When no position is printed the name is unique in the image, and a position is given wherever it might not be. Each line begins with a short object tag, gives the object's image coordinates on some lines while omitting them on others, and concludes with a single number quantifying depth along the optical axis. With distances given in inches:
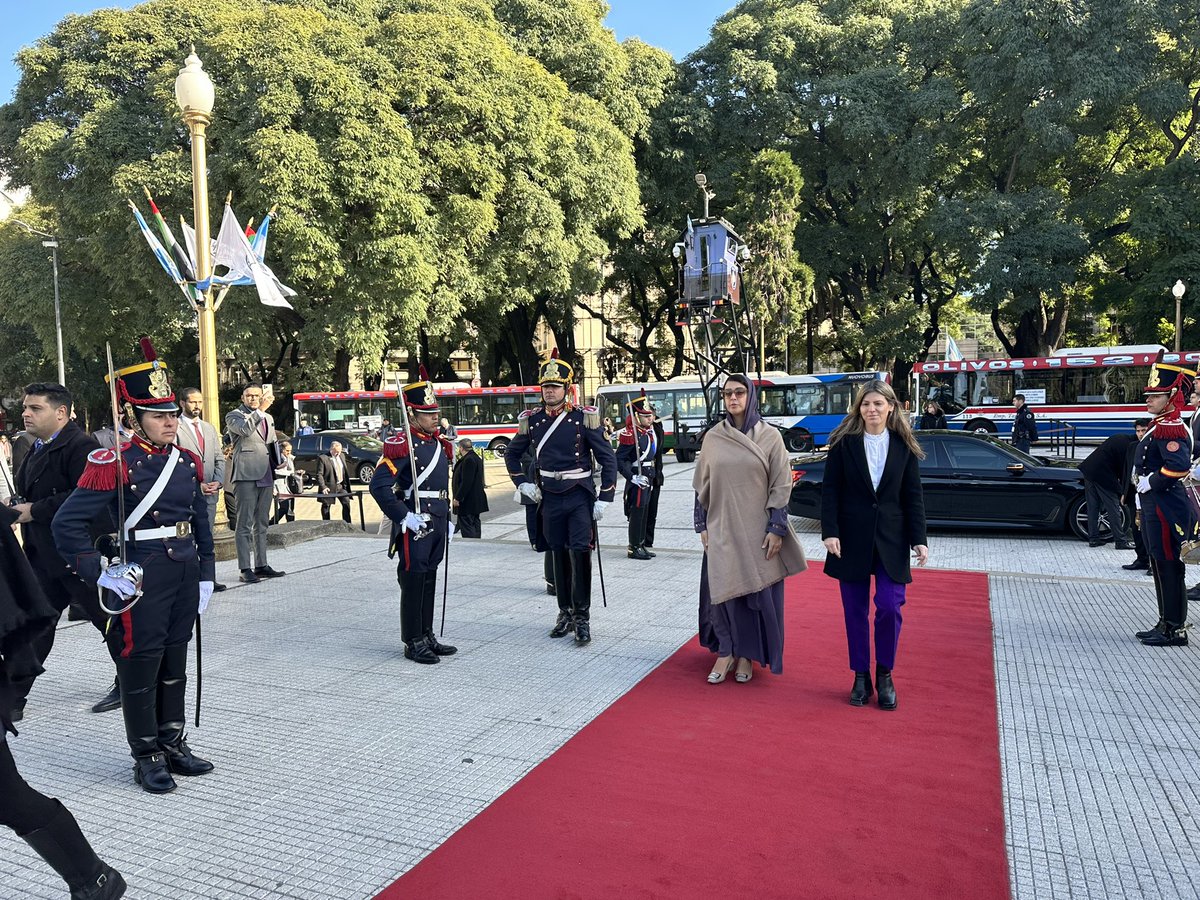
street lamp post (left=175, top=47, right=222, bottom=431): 433.4
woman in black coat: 202.5
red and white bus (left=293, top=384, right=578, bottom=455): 1245.1
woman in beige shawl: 216.2
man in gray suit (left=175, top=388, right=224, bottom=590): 313.0
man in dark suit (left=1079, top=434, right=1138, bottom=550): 384.2
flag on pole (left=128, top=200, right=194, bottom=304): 485.1
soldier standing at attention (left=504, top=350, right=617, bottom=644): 265.7
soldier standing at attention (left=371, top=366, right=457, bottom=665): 242.8
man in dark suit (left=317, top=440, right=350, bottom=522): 575.2
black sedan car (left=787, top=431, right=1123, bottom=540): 437.1
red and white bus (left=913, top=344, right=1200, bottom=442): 1071.0
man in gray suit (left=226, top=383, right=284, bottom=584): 357.4
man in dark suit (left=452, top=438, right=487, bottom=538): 418.9
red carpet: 132.7
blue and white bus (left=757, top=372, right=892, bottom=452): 1157.7
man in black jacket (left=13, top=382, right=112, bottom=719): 198.2
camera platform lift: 610.9
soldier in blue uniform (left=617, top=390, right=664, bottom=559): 402.6
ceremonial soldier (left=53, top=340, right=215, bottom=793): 166.1
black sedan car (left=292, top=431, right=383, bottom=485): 874.1
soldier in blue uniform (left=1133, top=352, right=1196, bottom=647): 245.4
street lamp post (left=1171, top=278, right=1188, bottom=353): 984.3
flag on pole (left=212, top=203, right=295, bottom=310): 538.0
